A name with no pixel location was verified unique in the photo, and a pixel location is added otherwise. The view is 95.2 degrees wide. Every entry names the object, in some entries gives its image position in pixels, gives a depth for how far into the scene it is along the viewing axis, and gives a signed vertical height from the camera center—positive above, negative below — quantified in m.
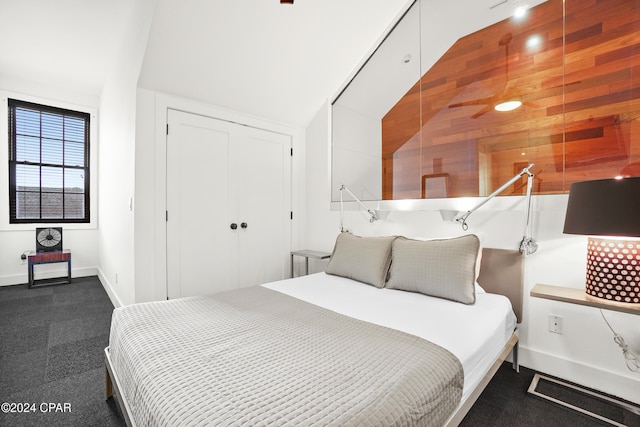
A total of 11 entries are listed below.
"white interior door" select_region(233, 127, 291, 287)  3.24 +0.13
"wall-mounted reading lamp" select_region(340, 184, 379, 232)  2.98 +0.05
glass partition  1.80 +0.86
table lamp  1.37 -0.09
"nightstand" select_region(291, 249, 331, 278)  3.20 -0.45
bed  0.89 -0.56
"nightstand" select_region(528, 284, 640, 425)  1.46 -0.48
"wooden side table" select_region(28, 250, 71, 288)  3.93 -0.61
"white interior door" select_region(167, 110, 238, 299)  2.73 +0.08
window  4.12 +0.79
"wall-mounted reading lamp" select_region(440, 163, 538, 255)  2.01 +0.01
